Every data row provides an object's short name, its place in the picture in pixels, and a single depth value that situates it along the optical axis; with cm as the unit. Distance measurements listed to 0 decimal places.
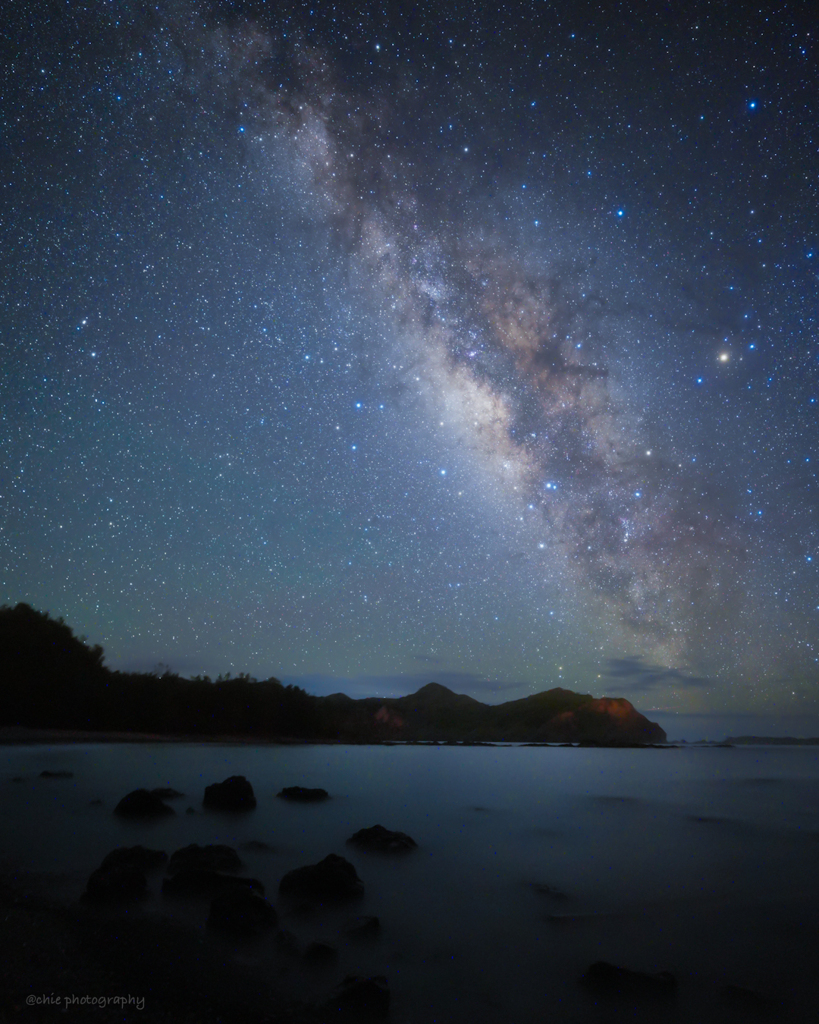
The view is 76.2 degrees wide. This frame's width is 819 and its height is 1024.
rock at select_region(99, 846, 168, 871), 734
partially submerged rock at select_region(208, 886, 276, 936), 572
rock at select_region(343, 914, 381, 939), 639
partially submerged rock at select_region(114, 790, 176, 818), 1252
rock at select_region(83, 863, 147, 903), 645
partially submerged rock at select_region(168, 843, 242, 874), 745
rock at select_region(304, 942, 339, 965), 527
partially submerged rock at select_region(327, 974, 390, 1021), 430
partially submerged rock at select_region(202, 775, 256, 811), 1473
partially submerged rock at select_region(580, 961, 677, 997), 546
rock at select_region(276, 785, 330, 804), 1738
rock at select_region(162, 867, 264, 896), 678
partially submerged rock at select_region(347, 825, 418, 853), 1125
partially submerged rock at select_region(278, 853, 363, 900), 745
